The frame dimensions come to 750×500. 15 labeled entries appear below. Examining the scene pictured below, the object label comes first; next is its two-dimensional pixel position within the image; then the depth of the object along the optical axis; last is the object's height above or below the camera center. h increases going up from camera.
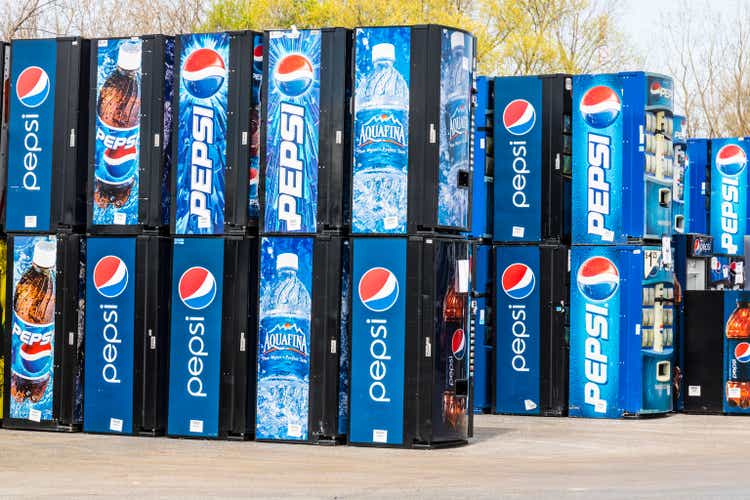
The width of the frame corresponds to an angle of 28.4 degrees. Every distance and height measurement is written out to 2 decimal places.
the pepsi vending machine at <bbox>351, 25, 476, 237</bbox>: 14.86 +1.74
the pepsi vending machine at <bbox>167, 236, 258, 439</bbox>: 15.50 -0.41
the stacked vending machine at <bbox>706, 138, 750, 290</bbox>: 23.52 +1.78
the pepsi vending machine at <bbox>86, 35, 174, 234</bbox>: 15.91 +1.77
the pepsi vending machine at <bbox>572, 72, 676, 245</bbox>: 18.98 +1.91
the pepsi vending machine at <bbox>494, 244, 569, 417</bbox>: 19.36 -0.34
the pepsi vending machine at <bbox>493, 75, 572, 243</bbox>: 19.38 +1.91
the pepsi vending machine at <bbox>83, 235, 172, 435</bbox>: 15.85 -0.42
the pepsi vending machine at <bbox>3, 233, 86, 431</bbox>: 16.14 -0.38
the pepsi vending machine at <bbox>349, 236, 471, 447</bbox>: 14.84 -0.39
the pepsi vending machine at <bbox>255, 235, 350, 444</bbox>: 15.19 -0.40
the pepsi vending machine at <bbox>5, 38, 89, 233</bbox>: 16.19 +1.77
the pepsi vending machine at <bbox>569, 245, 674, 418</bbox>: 19.00 -0.33
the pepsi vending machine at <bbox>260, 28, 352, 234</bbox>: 15.23 +1.75
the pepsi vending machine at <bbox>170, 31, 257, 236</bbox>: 15.61 +1.74
